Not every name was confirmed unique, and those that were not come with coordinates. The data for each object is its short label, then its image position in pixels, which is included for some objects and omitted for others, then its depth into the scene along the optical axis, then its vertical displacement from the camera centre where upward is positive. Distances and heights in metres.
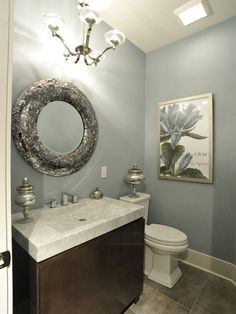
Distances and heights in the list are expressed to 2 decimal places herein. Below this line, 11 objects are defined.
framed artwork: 1.97 +0.21
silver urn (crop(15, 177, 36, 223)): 1.12 -0.26
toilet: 1.70 -0.92
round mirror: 1.31 +0.23
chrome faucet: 1.53 -0.36
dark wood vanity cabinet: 0.91 -0.72
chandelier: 1.24 +0.92
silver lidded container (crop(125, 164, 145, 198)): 2.06 -0.23
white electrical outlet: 1.93 -0.17
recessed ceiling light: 1.61 +1.36
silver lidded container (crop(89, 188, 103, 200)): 1.74 -0.37
